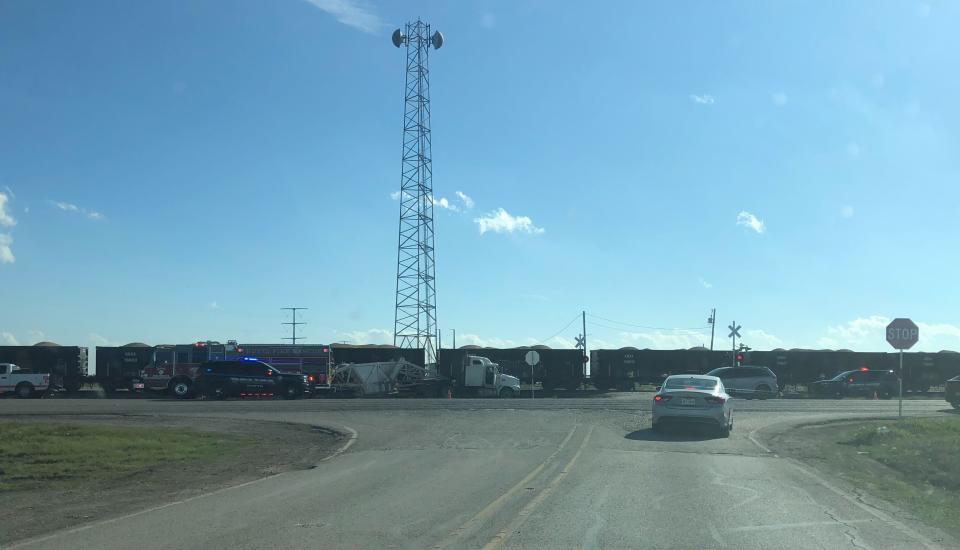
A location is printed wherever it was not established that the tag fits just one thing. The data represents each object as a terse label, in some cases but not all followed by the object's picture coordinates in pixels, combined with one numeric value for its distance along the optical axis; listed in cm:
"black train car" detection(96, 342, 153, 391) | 4538
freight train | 4903
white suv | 4119
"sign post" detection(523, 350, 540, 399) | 4207
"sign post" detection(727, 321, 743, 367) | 6222
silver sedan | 1970
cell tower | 5059
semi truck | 4288
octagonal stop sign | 2327
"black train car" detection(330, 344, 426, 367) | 4753
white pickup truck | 4128
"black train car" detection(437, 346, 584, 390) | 4881
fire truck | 4022
